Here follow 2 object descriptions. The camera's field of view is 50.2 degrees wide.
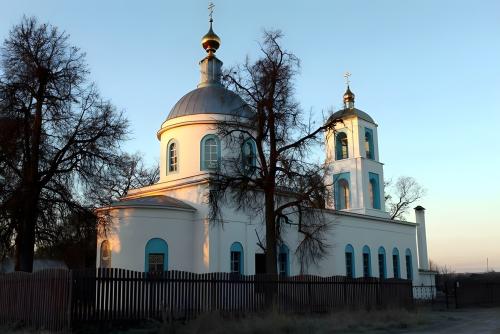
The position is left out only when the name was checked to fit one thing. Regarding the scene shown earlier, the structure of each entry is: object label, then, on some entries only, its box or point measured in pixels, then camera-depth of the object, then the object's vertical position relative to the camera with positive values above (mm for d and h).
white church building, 24781 +2630
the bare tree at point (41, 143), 20578 +5054
